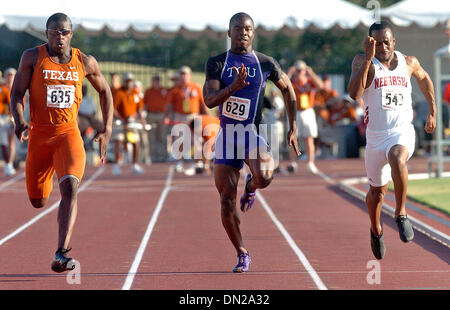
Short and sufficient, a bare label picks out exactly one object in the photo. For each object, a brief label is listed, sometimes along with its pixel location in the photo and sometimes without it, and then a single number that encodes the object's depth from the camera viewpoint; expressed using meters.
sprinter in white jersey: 9.41
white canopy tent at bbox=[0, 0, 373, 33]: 23.61
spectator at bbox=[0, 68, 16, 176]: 23.47
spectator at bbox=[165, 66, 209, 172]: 22.88
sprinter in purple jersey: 9.07
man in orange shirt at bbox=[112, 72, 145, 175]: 23.31
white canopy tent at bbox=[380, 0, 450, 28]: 22.95
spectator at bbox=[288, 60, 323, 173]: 21.75
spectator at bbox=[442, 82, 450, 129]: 23.28
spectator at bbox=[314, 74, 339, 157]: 27.97
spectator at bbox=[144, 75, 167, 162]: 27.50
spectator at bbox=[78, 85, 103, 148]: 24.22
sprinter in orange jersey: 8.98
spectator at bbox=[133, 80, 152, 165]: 27.56
